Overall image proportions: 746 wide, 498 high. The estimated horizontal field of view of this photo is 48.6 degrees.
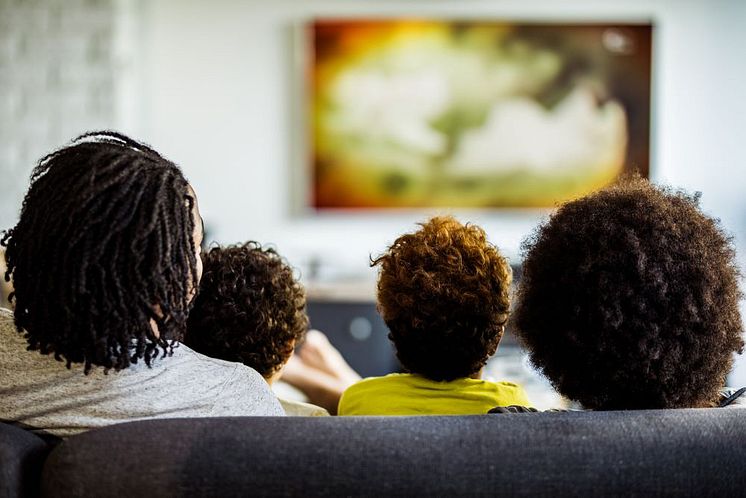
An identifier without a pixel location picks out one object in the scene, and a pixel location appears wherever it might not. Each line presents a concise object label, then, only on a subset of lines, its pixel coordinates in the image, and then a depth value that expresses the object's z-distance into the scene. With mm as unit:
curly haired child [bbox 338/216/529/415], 1137
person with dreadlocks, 844
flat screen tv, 3730
